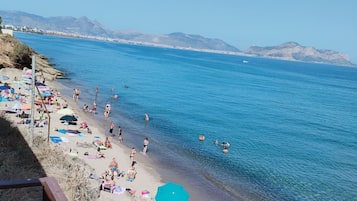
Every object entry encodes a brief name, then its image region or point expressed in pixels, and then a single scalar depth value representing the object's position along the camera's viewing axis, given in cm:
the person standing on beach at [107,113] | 3620
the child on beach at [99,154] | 2302
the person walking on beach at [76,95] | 4169
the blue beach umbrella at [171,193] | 1587
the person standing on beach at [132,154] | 2391
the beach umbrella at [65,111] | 2992
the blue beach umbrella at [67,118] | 2833
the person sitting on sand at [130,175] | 2033
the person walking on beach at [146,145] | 2695
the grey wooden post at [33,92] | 1471
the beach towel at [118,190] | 1784
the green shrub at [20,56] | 5188
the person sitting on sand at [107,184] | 1781
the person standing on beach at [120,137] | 2870
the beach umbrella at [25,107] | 2847
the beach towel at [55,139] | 2389
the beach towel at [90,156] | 2254
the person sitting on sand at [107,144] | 2535
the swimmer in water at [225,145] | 3053
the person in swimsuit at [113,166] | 2050
